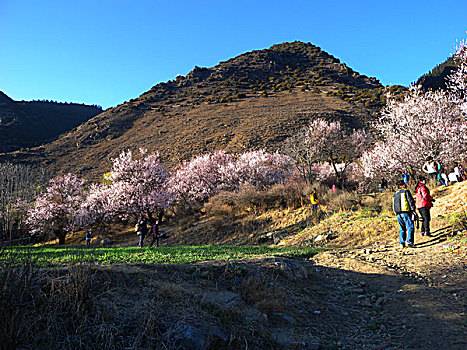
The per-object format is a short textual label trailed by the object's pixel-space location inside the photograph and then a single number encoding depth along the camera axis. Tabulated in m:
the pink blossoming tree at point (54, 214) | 29.19
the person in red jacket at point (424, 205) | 8.92
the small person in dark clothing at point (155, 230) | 16.77
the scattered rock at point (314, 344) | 3.36
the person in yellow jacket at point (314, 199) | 17.28
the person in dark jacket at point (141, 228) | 16.34
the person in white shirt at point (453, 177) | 13.97
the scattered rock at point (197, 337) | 2.66
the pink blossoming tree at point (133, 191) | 27.64
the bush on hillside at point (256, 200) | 21.25
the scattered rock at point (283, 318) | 3.94
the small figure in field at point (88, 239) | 23.81
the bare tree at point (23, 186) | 31.43
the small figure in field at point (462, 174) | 15.19
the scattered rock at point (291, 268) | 5.80
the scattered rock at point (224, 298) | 3.83
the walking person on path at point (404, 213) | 8.48
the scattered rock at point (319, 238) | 13.64
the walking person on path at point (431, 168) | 14.11
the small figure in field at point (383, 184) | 20.54
